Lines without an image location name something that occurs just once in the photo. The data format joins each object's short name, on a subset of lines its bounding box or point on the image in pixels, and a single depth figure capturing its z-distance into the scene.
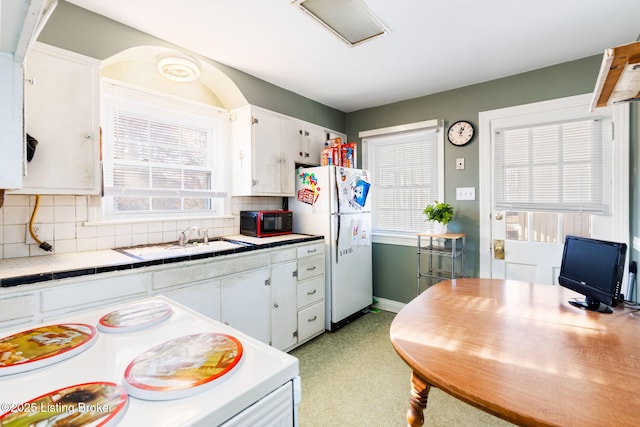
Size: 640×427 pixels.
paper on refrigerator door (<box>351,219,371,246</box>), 3.27
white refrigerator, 3.01
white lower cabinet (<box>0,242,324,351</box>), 1.45
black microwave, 2.81
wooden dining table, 0.81
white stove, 0.53
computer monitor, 1.36
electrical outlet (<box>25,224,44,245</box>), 1.84
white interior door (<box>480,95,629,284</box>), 2.39
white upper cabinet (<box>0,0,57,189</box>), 0.65
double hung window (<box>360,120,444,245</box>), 3.38
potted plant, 3.01
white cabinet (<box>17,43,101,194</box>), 1.67
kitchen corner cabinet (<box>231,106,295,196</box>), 2.82
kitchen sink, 1.96
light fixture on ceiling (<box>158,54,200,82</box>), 2.09
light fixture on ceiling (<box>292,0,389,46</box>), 1.86
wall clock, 3.09
